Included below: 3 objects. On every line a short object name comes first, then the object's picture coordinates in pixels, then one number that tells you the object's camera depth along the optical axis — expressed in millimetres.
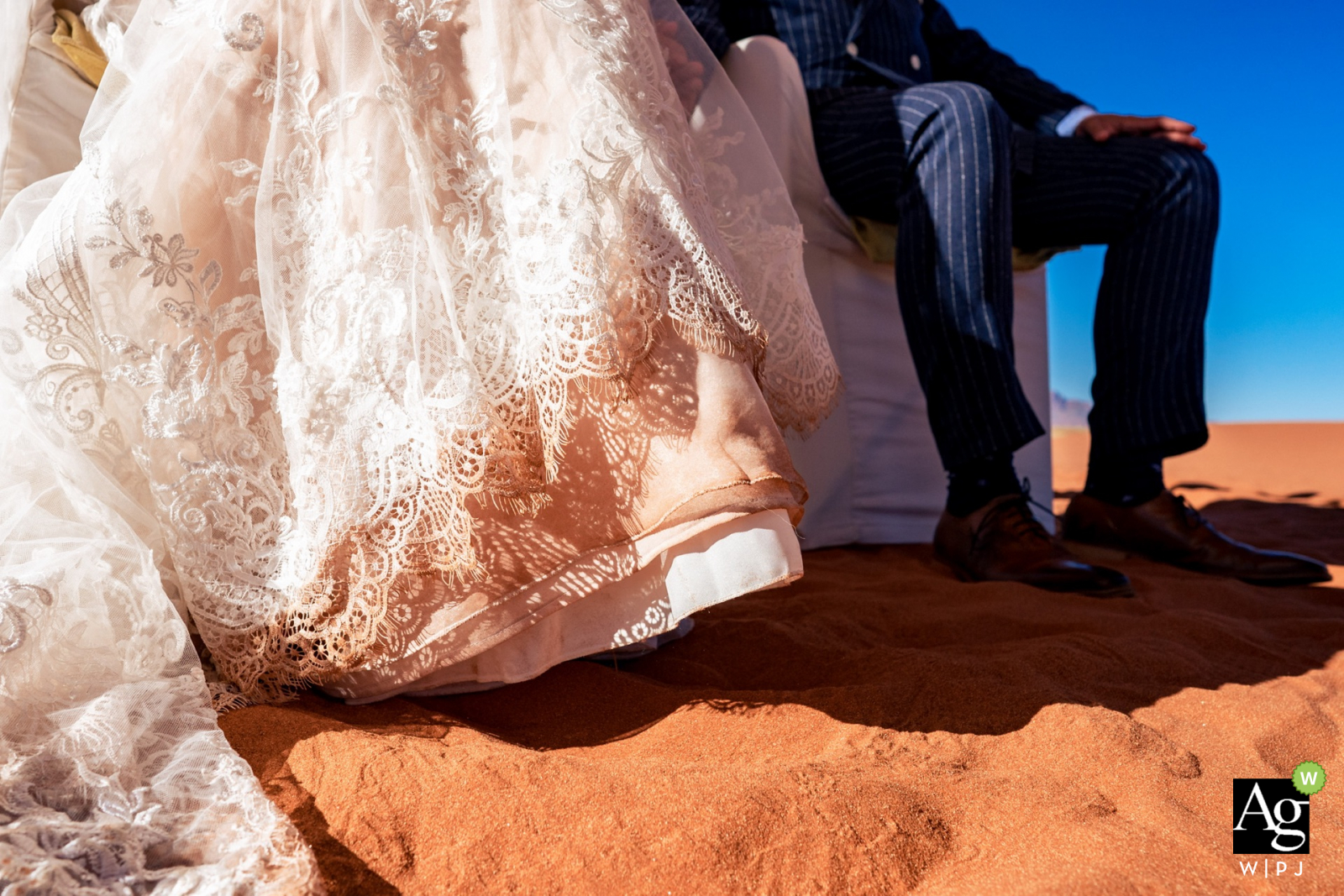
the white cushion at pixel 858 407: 1952
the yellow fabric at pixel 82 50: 1152
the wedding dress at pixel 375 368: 817
